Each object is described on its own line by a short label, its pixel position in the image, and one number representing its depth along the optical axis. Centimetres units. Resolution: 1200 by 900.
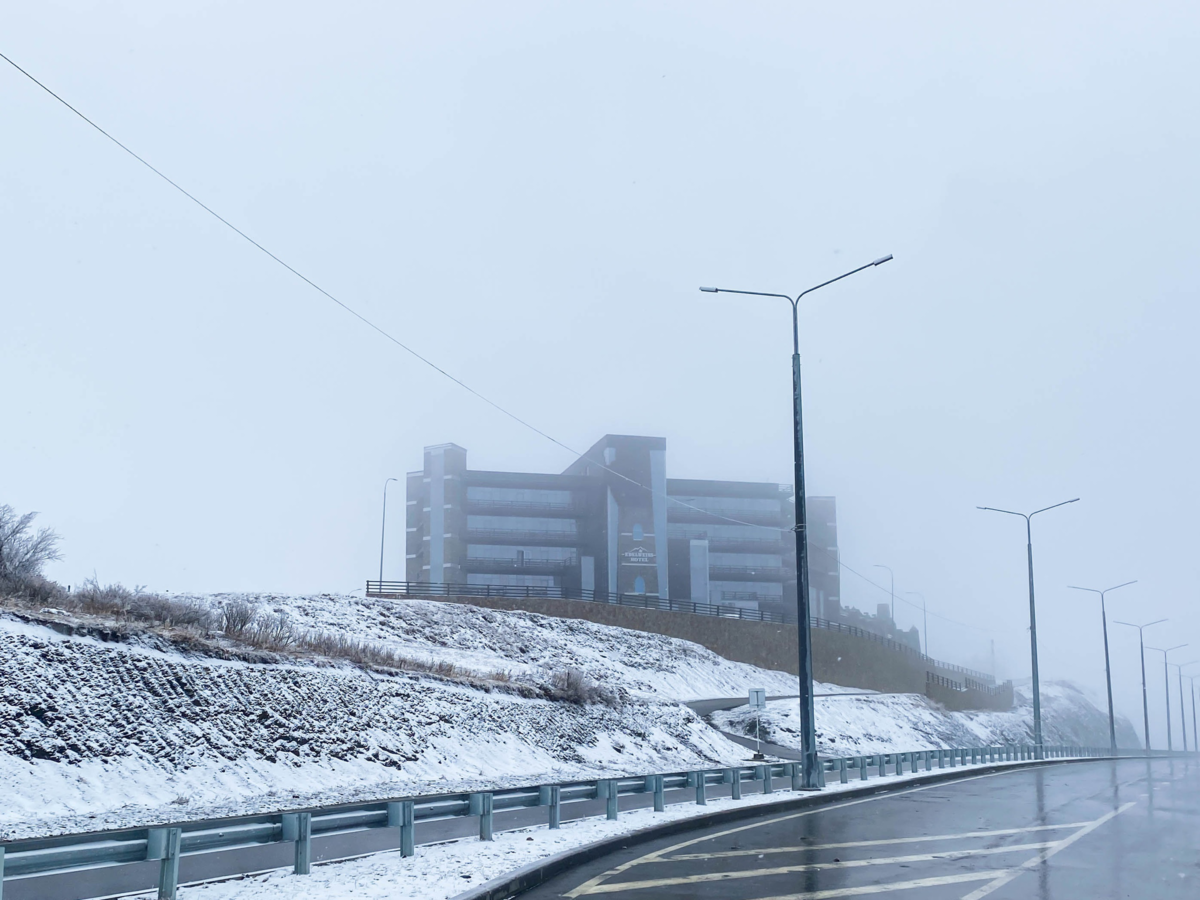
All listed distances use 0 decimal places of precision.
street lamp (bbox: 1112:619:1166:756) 7838
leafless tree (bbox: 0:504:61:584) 3381
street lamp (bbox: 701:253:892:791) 2291
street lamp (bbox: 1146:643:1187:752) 10239
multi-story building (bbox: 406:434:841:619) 9200
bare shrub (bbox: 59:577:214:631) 2866
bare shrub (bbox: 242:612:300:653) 3053
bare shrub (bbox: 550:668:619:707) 3912
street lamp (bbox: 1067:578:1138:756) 6712
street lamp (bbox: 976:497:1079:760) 4602
